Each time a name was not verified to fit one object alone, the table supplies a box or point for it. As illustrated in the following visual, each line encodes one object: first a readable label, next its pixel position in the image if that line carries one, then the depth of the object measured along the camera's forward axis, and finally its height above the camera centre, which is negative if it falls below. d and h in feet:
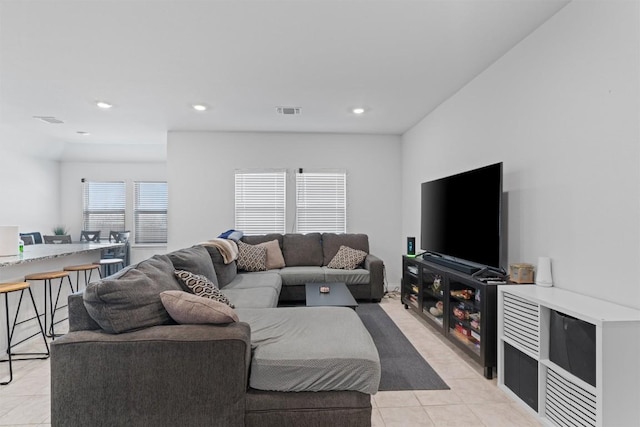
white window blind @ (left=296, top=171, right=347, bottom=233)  18.99 +0.56
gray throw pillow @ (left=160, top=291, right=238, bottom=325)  5.82 -1.66
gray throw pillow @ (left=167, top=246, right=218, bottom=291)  9.02 -1.36
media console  8.45 -2.80
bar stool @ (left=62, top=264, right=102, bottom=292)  11.81 -1.98
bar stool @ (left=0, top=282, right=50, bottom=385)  8.59 -3.00
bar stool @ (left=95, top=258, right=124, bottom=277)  14.37 -2.98
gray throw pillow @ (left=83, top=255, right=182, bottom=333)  5.45 -1.47
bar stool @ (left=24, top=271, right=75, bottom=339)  10.05 -2.41
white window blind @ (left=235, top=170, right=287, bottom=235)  18.66 +0.59
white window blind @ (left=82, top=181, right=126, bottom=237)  23.22 +0.36
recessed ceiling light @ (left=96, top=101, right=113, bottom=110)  13.65 +4.28
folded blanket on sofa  12.51 -1.33
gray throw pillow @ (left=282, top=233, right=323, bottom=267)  17.43 -1.96
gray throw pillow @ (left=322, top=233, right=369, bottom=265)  17.57 -1.56
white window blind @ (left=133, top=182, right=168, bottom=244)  23.31 -0.03
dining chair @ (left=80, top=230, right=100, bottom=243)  22.08 -1.58
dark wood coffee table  10.36 -2.77
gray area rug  8.29 -4.09
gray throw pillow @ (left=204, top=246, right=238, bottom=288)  12.26 -1.94
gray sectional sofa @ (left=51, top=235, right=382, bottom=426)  5.39 -2.56
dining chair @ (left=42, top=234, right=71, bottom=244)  20.13 -1.63
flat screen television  9.10 -0.11
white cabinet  5.40 -2.64
